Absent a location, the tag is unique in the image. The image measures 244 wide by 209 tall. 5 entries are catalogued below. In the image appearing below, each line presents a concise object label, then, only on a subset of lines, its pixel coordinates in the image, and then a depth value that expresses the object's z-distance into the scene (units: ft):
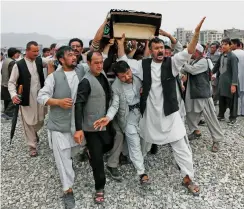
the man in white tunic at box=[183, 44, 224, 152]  15.33
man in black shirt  10.35
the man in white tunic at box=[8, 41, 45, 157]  15.16
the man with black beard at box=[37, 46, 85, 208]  10.74
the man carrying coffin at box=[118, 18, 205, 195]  10.97
